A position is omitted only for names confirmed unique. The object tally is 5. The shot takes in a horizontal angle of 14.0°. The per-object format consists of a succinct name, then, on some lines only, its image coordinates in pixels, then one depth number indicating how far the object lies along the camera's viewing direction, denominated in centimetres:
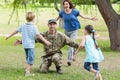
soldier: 1119
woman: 1268
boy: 1044
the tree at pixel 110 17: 1964
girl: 987
